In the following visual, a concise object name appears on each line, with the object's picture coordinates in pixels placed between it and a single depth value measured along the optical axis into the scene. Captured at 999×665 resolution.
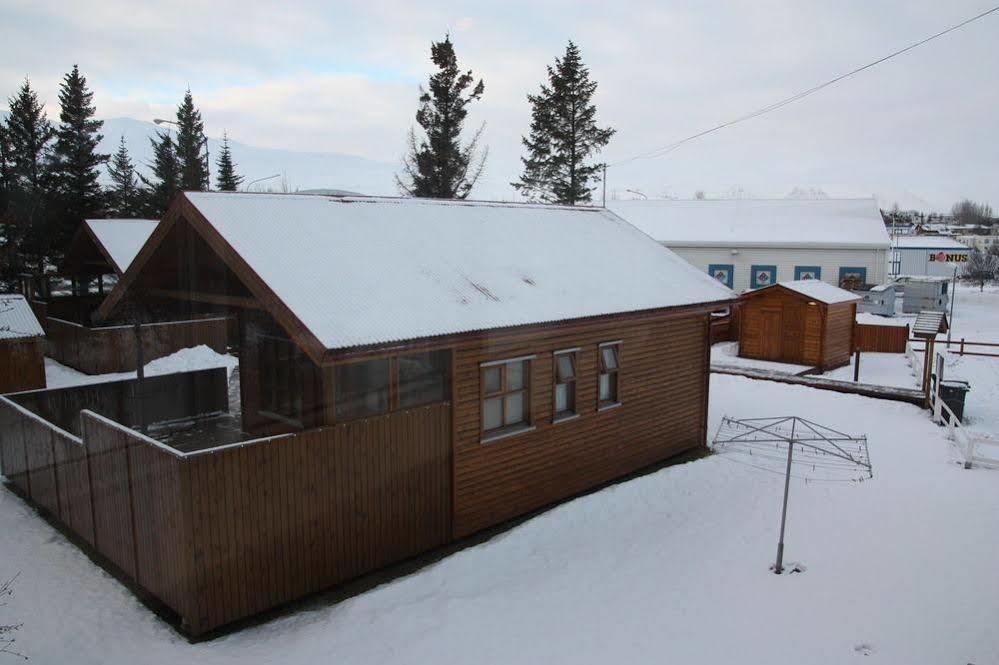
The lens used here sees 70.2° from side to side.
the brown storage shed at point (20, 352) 17.02
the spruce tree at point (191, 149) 40.03
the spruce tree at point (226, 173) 45.09
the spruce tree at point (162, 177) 38.41
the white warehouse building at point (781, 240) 38.50
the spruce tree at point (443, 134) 33.56
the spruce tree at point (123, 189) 35.41
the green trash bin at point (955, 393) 17.69
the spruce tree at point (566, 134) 35.69
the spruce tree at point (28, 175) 30.04
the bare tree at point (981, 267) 60.42
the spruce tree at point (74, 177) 31.39
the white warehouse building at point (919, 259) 62.56
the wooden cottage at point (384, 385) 8.13
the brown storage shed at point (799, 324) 24.20
